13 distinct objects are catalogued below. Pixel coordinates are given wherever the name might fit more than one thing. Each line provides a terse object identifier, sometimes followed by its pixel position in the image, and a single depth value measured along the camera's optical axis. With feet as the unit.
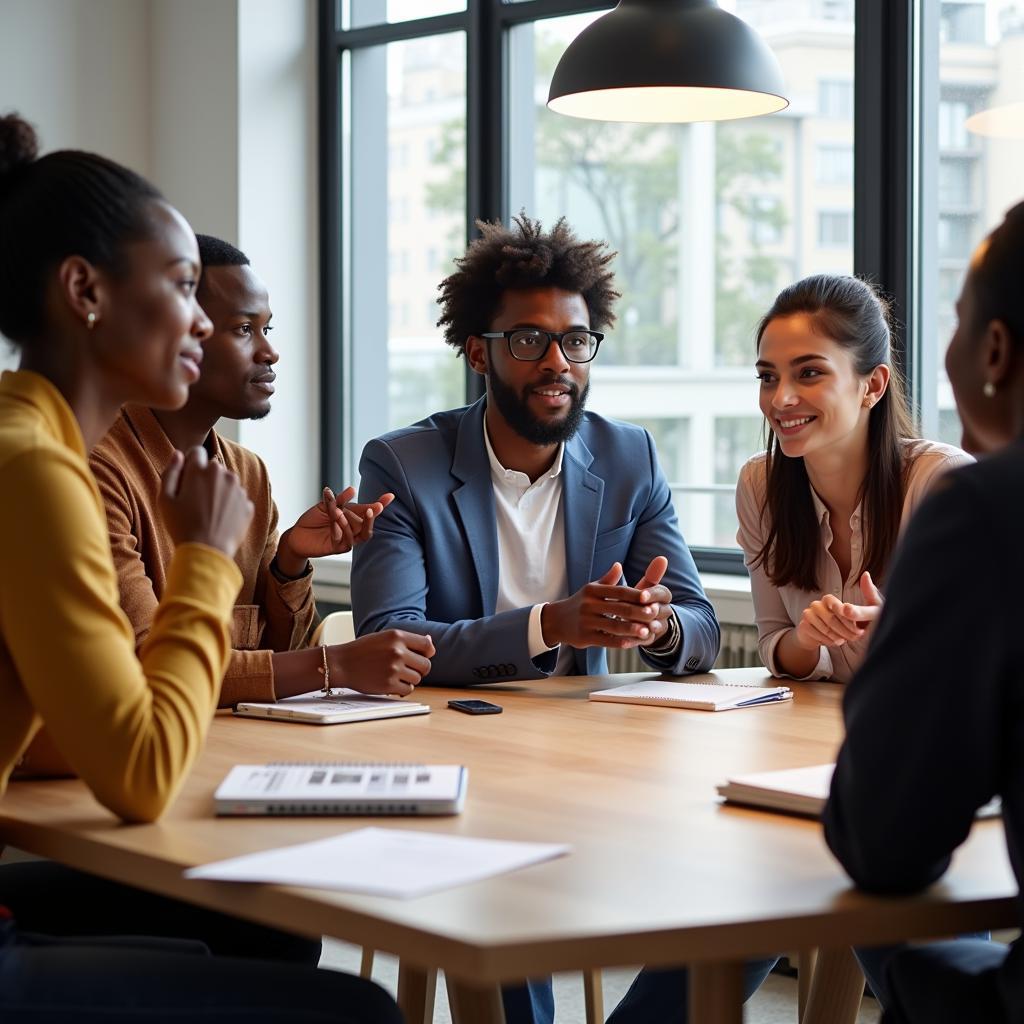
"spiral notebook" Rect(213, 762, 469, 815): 5.03
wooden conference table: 3.79
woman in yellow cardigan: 4.42
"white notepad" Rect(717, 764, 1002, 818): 5.02
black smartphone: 7.34
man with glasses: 8.70
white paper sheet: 4.14
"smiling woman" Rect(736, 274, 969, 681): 8.76
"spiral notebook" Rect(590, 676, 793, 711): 7.57
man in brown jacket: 7.41
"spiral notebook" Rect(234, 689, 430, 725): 6.96
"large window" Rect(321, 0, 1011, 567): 12.63
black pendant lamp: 7.90
